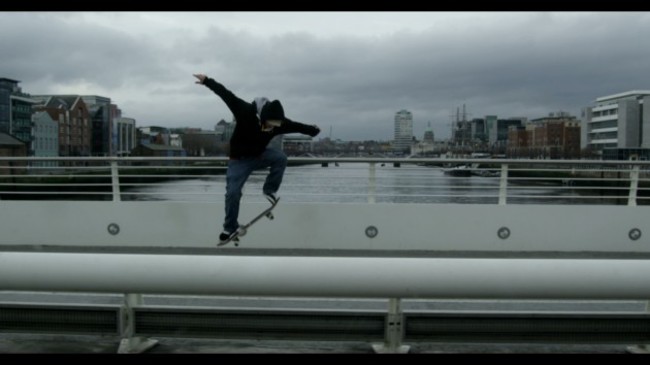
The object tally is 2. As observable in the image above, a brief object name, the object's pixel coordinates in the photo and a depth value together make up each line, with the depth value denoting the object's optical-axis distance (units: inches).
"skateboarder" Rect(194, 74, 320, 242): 239.6
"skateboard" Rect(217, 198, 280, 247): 279.4
